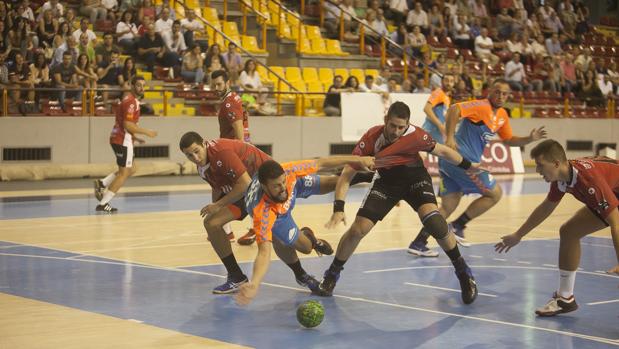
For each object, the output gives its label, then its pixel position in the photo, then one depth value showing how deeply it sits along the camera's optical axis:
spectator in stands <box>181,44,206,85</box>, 25.41
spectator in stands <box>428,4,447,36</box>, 33.25
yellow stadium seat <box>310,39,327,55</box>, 30.05
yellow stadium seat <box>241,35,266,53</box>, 28.75
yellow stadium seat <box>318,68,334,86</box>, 29.33
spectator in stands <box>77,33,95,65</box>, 23.53
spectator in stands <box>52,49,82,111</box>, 22.89
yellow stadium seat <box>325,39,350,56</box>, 30.23
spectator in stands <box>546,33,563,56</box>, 35.38
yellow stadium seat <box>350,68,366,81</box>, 29.53
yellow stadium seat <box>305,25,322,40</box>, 30.27
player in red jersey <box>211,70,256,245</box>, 13.33
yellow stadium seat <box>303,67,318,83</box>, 29.08
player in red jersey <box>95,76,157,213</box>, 17.12
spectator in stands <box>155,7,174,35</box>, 25.58
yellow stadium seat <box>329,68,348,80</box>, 29.62
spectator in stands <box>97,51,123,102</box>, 23.70
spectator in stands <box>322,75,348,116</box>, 27.03
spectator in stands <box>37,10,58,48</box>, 23.62
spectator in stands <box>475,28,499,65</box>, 33.38
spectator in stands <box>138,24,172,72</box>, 25.25
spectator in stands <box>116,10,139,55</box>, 25.27
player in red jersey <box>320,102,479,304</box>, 9.92
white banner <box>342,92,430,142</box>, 26.36
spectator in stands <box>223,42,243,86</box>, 25.62
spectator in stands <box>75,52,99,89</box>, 23.22
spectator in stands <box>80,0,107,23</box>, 25.44
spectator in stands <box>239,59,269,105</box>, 25.58
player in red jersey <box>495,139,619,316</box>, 8.50
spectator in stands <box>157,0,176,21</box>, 25.80
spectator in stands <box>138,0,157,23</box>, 25.58
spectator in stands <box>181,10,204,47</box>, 25.92
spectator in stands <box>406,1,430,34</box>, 32.78
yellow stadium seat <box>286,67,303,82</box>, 28.65
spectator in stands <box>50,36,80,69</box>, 23.11
